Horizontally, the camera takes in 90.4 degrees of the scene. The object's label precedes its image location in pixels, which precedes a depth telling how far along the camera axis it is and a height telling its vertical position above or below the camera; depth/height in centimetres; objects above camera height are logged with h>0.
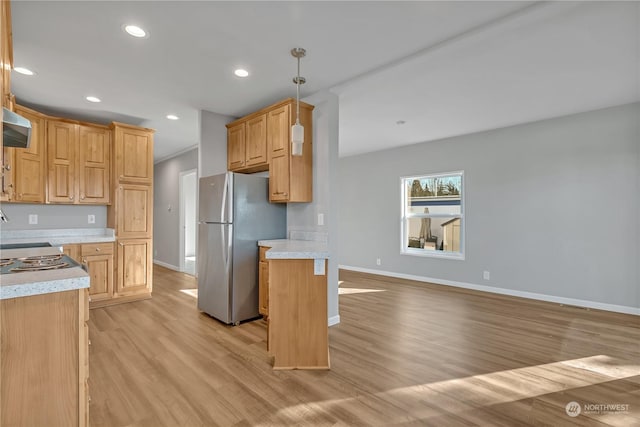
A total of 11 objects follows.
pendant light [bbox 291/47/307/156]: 262 +69
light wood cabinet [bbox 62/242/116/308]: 395 -62
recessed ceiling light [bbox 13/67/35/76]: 299 +140
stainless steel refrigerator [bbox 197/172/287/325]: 343 -23
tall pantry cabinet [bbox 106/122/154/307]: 431 +10
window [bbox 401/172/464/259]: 546 +4
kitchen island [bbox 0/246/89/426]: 122 -54
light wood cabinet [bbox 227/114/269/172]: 376 +91
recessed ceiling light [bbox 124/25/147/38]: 235 +140
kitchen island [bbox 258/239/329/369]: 248 -73
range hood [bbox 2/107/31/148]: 180 +54
